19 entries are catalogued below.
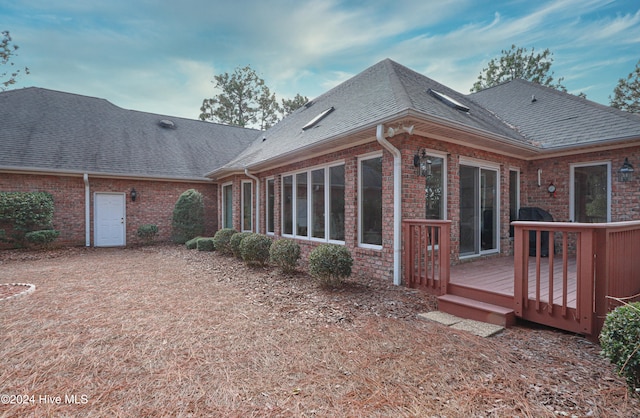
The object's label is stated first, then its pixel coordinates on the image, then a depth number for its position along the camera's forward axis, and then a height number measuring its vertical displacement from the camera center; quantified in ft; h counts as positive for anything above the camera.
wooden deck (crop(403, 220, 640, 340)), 9.33 -3.03
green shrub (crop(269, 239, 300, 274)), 19.75 -3.26
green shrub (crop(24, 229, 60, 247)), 30.53 -3.23
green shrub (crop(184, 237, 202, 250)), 34.04 -4.41
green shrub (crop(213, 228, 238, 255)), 29.04 -3.45
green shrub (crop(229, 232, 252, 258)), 25.89 -3.24
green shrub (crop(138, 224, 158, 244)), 37.14 -3.36
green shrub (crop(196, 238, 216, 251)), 32.40 -4.28
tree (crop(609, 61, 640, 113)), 61.98 +23.85
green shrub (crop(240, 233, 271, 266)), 22.20 -3.22
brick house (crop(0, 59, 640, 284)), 17.22 +3.09
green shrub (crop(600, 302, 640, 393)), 6.65 -3.16
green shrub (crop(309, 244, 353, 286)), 16.01 -3.11
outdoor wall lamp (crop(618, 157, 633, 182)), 19.00 +2.19
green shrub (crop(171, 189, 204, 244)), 37.35 -1.34
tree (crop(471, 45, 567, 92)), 67.92 +32.30
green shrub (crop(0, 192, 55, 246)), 29.84 -0.79
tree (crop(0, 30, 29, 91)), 41.68 +20.87
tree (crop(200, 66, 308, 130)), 82.07 +29.17
